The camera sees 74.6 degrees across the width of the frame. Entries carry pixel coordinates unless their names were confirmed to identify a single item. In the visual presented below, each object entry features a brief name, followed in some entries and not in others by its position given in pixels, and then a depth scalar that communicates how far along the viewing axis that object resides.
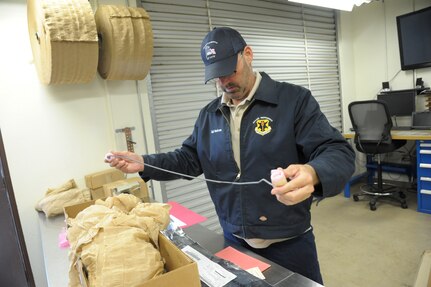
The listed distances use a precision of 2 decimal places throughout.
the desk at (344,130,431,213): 3.27
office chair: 3.47
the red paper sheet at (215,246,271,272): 1.10
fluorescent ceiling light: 3.01
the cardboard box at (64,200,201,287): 0.66
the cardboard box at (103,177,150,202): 2.06
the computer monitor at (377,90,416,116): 4.05
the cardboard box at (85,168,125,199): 2.23
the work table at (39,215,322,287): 1.00
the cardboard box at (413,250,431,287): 1.77
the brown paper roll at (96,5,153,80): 2.08
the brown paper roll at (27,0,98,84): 1.78
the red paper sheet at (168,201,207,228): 1.79
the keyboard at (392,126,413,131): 4.00
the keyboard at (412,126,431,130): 3.75
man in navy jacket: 1.20
